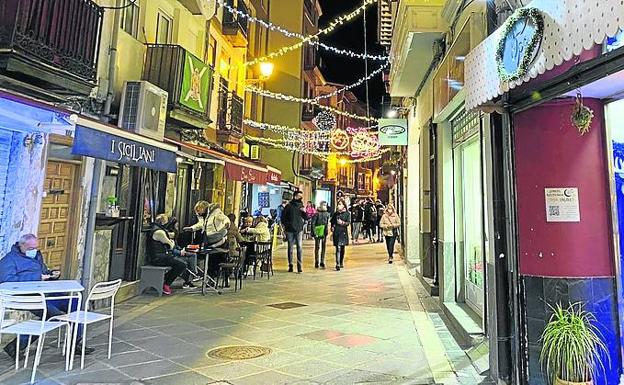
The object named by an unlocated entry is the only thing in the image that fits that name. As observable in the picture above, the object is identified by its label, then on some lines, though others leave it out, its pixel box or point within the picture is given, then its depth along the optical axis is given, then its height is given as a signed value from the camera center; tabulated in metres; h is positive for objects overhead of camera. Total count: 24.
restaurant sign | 5.29 +1.06
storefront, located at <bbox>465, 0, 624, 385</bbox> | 3.76 +0.43
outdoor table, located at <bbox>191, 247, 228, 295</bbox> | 8.94 -0.55
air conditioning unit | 8.27 +2.32
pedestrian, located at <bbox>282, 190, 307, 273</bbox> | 12.05 +0.22
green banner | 9.88 +3.46
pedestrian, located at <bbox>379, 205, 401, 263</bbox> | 14.09 +0.32
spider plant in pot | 3.50 -0.89
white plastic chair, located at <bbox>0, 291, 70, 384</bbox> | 4.25 -0.86
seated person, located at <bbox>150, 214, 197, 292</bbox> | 8.95 -0.42
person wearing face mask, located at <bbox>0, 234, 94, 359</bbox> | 4.94 -0.54
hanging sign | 12.96 +3.12
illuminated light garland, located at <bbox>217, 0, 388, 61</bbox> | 12.13 +5.15
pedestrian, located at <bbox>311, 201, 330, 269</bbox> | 13.18 +0.14
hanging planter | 3.55 +1.03
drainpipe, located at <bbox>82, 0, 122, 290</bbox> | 7.68 +0.92
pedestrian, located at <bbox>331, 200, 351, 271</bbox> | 12.93 +0.09
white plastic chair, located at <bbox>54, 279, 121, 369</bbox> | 4.64 -1.00
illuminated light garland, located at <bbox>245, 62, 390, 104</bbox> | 16.98 +5.56
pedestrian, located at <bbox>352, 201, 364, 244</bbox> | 23.44 +0.76
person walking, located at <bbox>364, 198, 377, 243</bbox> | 24.12 +0.90
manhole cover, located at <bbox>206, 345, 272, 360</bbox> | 5.09 -1.49
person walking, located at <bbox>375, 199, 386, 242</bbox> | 25.33 +0.08
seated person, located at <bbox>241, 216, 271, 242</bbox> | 11.16 -0.05
